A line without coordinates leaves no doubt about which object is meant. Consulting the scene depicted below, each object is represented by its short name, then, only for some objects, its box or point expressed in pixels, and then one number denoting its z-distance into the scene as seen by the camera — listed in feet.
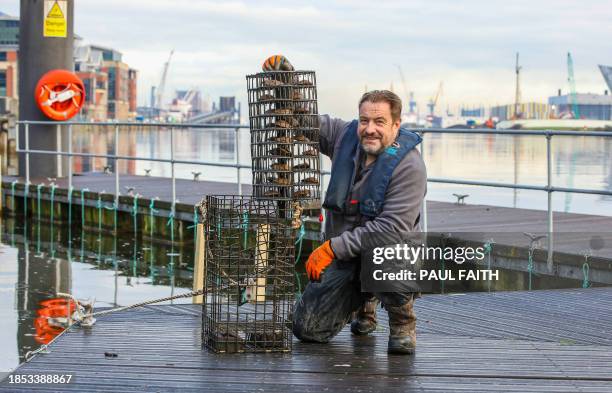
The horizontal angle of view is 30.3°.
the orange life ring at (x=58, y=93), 58.95
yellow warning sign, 59.16
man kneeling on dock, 16.81
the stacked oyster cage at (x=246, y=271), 16.88
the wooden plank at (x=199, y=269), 23.47
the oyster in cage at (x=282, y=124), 17.08
